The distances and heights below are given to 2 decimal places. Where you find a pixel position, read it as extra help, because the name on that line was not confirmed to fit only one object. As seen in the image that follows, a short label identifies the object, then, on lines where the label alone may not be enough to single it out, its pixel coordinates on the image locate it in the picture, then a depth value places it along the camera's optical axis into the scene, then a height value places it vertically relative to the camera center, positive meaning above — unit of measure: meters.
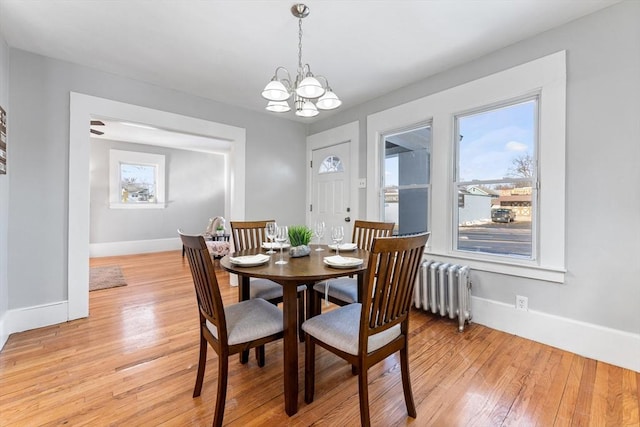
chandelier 1.73 +0.81
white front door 3.90 +0.39
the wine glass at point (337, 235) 1.91 -0.16
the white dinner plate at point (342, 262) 1.55 -0.29
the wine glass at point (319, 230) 2.03 -0.13
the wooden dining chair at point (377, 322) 1.23 -0.58
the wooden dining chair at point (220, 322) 1.32 -0.59
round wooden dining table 1.39 -0.38
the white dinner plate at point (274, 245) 2.18 -0.27
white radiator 2.46 -0.71
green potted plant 2.02 -0.19
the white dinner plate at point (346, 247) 2.15 -0.28
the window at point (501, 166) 2.14 +0.43
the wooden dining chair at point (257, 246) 2.07 -0.33
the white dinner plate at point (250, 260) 1.58 -0.29
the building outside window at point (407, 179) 3.06 +0.40
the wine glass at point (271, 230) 1.97 -0.13
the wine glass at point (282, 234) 1.98 -0.16
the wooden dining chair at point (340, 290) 2.03 -0.58
